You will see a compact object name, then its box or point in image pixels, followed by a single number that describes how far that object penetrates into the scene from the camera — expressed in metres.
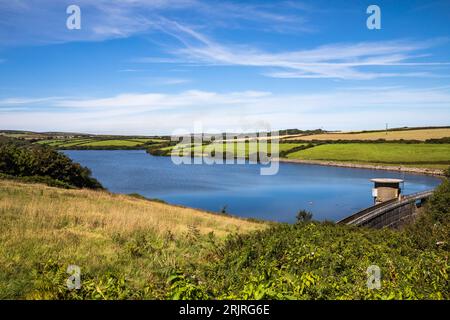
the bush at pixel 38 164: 40.50
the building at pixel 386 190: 48.09
